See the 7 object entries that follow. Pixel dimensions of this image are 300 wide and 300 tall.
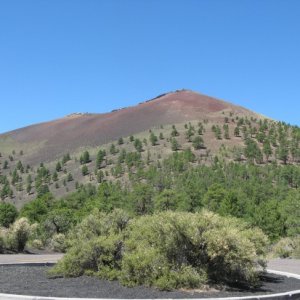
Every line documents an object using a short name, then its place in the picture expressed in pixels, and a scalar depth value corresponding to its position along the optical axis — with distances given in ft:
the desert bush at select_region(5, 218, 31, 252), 105.60
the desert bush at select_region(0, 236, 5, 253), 103.99
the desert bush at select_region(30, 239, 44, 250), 124.88
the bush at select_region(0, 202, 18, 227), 157.69
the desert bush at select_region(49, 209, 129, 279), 49.32
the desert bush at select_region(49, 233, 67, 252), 116.98
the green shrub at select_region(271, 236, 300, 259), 99.50
